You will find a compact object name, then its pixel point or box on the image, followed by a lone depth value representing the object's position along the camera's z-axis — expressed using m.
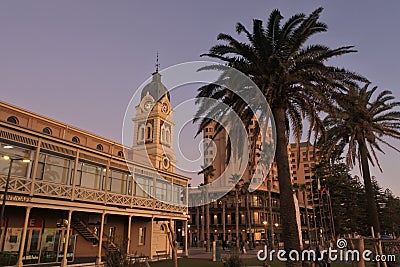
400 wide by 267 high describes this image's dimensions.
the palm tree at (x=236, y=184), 60.95
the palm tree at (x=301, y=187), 65.81
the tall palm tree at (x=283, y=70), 16.12
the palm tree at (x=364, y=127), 23.16
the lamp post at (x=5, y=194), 16.28
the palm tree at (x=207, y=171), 59.94
